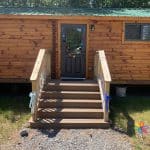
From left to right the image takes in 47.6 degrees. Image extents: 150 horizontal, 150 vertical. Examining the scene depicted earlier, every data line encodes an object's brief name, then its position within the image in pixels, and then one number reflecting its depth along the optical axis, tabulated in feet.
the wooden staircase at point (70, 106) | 17.34
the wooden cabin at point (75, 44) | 21.72
